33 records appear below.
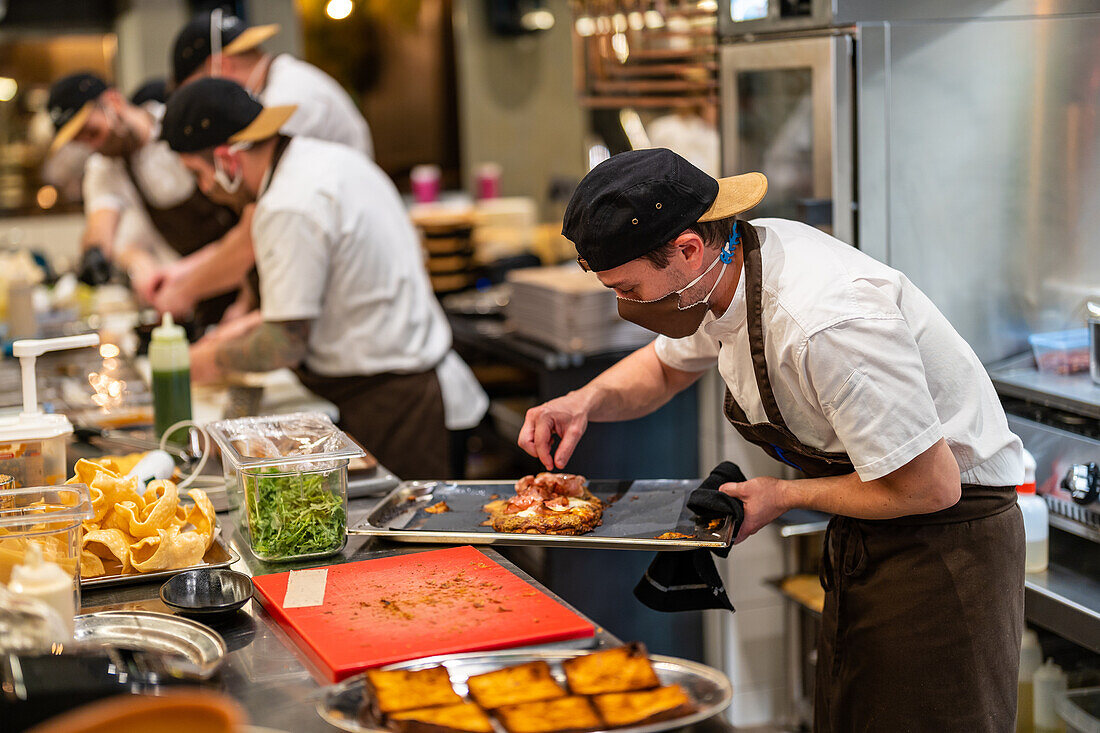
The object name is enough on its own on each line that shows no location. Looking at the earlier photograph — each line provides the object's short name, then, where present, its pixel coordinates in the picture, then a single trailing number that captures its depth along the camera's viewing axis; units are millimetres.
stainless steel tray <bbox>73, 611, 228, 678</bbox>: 1519
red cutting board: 1483
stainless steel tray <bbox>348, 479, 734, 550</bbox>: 1873
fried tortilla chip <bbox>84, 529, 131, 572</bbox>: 1801
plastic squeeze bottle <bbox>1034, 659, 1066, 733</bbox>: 2646
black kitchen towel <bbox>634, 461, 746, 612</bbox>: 1991
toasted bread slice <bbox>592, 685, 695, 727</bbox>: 1247
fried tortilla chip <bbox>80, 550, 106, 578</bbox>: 1785
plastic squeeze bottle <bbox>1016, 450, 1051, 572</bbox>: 2516
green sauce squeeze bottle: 2695
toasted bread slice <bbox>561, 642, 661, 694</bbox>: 1324
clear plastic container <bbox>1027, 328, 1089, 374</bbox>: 2754
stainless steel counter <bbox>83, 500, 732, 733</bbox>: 1346
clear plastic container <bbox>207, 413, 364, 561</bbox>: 1870
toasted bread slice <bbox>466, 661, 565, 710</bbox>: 1304
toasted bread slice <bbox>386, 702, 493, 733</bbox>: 1233
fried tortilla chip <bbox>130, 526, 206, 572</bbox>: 1808
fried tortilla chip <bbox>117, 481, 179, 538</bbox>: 1857
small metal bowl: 1623
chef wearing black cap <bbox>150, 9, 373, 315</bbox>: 3955
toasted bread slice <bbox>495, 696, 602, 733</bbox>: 1240
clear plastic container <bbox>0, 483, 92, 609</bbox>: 1585
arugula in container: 1874
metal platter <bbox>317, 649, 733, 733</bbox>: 1249
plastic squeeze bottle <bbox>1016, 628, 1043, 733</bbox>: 2680
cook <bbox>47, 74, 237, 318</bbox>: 4621
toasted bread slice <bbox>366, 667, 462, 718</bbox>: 1285
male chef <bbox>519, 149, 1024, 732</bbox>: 1759
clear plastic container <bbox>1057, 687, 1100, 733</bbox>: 2533
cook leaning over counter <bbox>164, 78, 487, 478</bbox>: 3172
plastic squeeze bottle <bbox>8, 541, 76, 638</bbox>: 1371
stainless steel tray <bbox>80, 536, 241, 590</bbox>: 1764
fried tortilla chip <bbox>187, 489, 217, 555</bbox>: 1957
